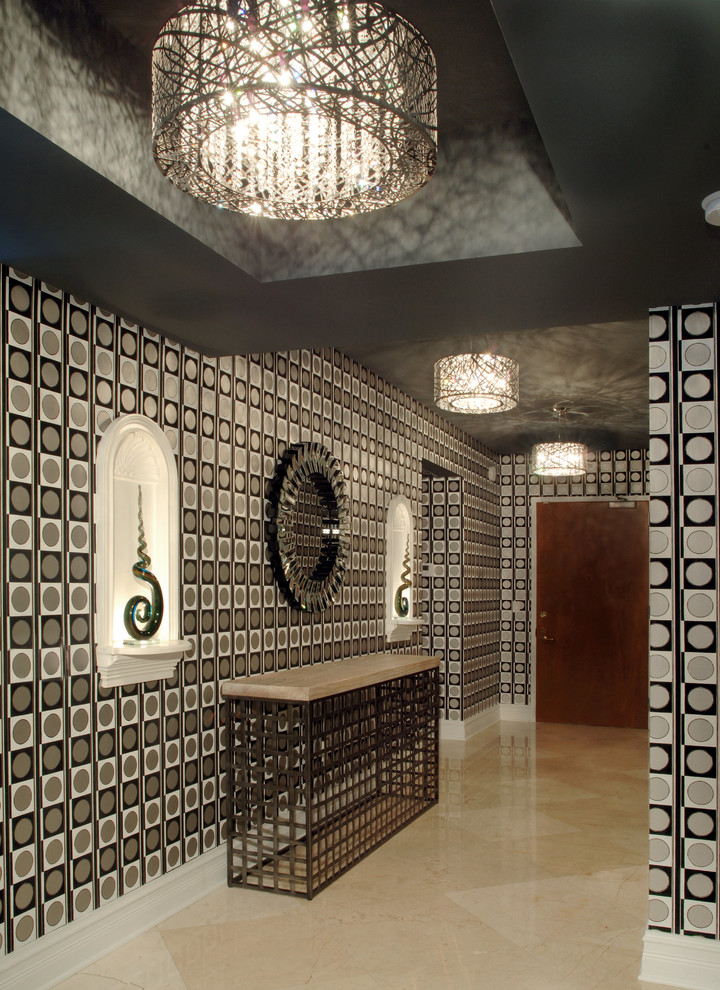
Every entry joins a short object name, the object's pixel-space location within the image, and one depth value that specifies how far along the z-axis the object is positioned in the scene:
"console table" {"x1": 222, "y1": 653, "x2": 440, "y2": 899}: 3.79
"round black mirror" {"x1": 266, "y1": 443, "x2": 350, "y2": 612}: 4.49
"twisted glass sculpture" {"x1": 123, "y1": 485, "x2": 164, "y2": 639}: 3.39
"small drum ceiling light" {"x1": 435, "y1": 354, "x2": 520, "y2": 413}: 4.59
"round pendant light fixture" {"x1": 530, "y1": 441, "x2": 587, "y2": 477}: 7.28
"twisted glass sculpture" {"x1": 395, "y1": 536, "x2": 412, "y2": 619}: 6.11
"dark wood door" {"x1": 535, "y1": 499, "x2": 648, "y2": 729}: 8.49
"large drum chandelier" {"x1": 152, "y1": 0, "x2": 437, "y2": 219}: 1.55
